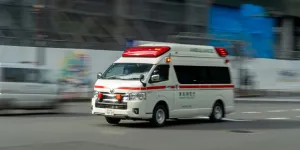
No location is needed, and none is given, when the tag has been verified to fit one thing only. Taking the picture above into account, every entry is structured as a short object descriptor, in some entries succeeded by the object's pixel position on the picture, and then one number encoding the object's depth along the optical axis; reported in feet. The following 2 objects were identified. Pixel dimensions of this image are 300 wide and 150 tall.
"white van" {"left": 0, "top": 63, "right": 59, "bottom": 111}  64.28
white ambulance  51.70
